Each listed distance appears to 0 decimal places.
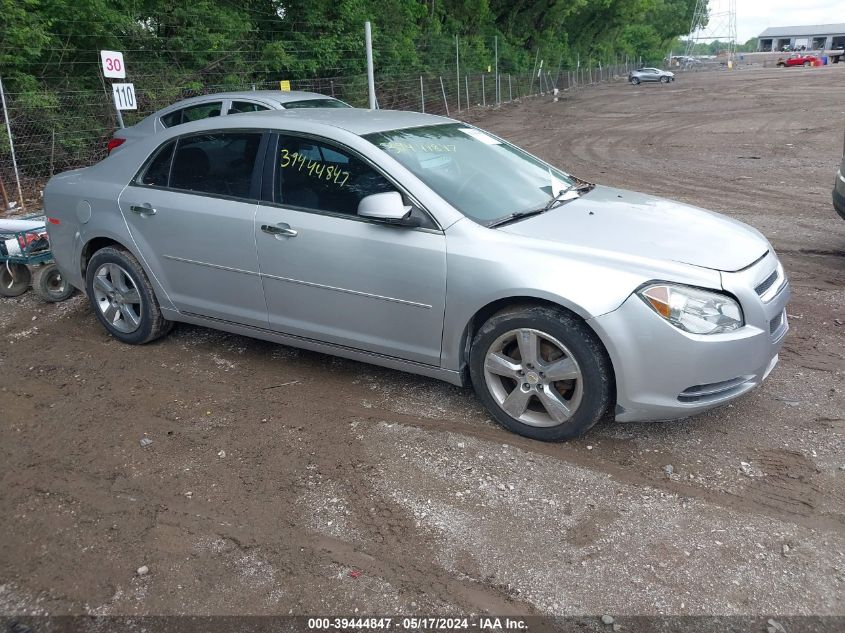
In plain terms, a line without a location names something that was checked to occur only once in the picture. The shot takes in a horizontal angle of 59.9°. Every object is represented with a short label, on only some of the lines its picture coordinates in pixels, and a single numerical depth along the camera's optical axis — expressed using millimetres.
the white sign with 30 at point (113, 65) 11023
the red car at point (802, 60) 74062
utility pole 13766
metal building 121562
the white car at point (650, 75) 58344
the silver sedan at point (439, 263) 3572
